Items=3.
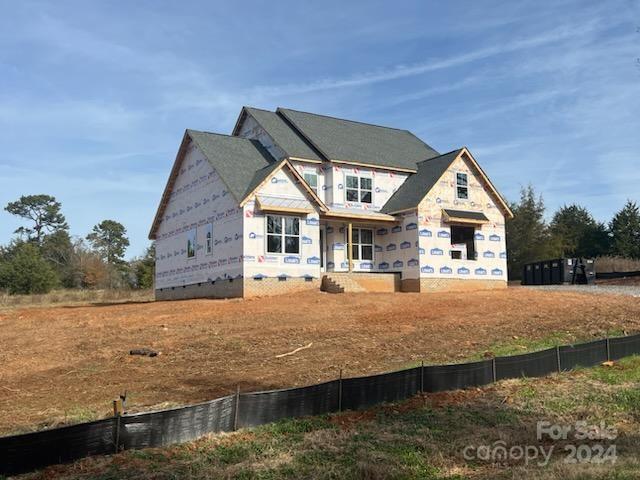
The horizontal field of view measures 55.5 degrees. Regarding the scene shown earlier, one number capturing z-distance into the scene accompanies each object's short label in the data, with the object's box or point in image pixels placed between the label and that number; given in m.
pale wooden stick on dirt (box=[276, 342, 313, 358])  13.83
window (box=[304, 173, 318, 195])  29.72
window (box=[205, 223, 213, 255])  27.95
